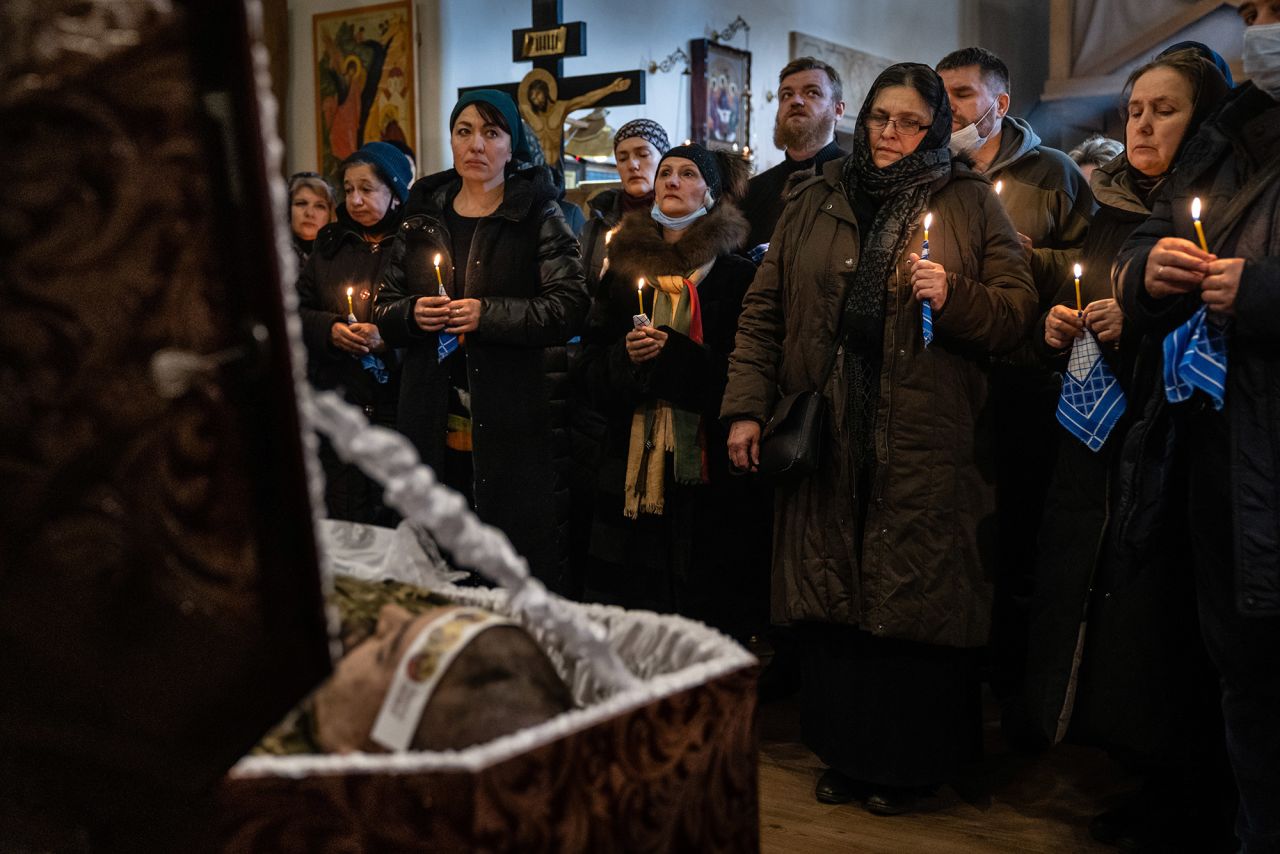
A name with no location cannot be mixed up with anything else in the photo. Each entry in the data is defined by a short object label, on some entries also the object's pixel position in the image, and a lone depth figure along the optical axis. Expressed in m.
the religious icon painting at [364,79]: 7.29
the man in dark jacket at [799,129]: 3.97
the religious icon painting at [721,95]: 8.23
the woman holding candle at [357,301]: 3.80
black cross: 6.15
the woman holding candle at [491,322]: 3.47
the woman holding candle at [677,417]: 3.44
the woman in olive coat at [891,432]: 2.67
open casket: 0.79
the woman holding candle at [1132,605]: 2.52
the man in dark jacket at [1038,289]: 3.20
